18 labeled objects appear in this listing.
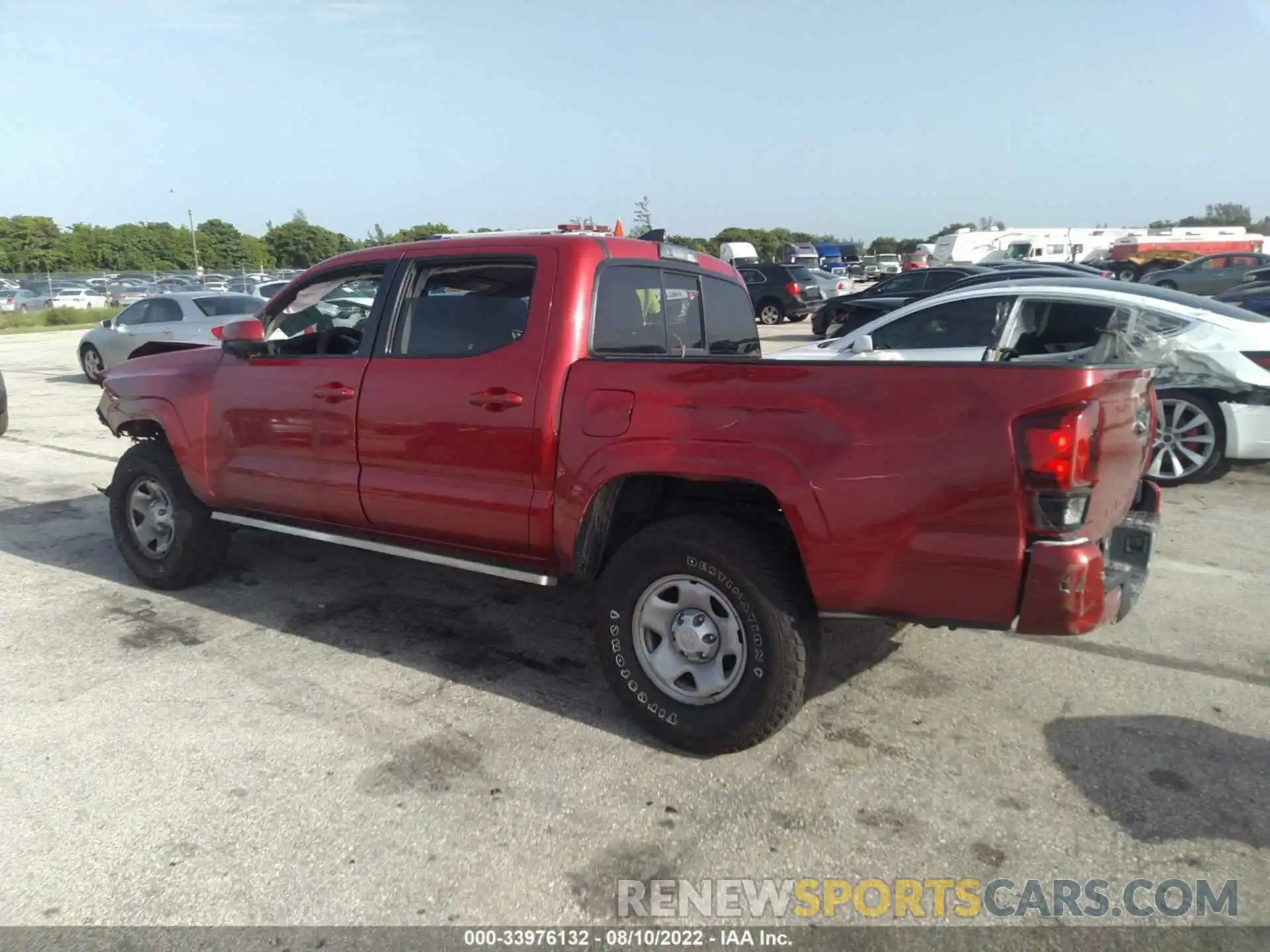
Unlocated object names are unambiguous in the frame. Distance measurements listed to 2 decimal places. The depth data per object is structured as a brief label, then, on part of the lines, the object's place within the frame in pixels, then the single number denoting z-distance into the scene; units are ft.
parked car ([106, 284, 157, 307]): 136.87
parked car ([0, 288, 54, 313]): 133.18
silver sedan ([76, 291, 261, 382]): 47.21
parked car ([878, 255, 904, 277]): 157.99
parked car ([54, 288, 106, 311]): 140.56
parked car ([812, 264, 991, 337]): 56.95
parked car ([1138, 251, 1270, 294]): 84.69
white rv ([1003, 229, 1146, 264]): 142.00
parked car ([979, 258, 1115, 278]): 61.10
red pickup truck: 9.07
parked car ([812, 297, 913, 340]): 46.16
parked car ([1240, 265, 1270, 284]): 69.11
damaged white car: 22.13
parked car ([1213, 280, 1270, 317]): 41.75
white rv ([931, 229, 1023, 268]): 148.87
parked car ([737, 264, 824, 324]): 77.71
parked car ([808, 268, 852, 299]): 81.71
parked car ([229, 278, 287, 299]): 65.10
